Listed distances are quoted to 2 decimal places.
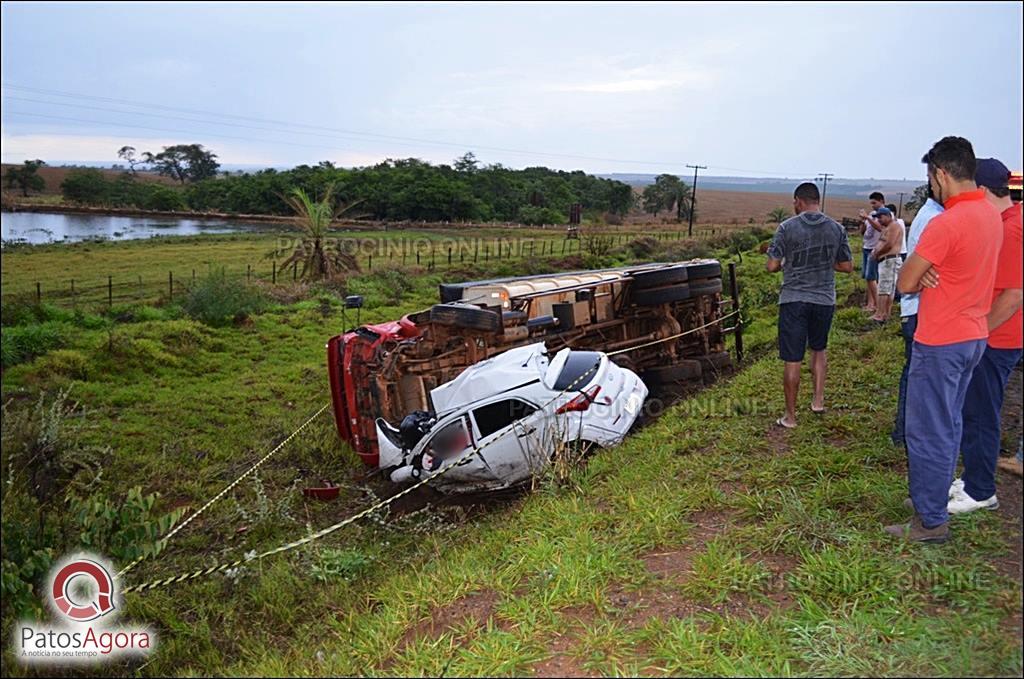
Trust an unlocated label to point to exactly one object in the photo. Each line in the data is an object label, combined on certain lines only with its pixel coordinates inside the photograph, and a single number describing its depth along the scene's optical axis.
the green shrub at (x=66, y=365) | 11.57
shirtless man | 8.59
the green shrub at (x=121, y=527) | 4.20
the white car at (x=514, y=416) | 6.58
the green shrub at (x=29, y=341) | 11.79
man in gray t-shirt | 5.43
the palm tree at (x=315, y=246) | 22.77
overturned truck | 8.34
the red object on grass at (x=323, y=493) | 7.54
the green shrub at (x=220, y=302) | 15.84
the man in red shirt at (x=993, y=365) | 3.49
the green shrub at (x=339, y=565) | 4.96
